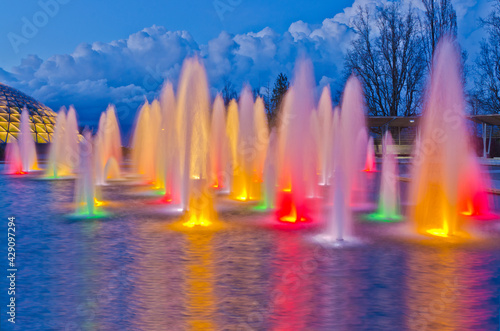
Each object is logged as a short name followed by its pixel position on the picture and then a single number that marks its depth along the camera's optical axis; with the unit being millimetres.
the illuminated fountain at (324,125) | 20062
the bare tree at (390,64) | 32688
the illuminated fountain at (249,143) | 19234
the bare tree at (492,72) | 28156
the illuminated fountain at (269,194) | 10024
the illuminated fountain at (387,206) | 8414
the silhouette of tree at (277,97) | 52406
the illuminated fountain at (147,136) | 20938
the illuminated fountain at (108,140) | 20797
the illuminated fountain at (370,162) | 24816
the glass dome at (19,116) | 45000
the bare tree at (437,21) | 30078
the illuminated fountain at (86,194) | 8884
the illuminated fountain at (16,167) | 22766
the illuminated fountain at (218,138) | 20141
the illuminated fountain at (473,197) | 8993
